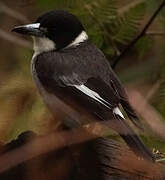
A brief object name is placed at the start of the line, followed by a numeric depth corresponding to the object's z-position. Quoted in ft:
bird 19.67
